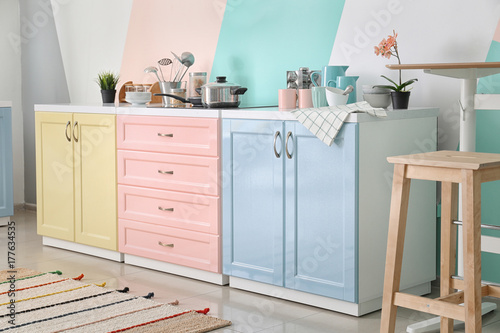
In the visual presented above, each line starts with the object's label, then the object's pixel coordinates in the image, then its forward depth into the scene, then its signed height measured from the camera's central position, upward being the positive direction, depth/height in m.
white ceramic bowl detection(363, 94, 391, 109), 3.19 +0.17
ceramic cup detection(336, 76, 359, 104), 3.34 +0.27
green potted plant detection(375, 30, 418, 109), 3.14 +0.25
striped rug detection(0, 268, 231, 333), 2.79 -0.74
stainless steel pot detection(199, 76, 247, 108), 3.60 +0.22
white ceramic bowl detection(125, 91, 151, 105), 3.96 +0.23
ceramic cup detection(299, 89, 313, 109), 3.38 +0.19
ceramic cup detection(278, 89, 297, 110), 3.41 +0.19
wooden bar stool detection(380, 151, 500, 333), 2.28 -0.33
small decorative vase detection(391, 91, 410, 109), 3.14 +0.17
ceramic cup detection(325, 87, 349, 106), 3.21 +0.18
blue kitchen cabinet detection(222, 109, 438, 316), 2.91 -0.32
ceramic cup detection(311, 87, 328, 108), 3.27 +0.19
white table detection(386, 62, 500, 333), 2.70 +0.14
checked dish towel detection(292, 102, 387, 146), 2.88 +0.08
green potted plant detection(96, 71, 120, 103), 4.46 +0.33
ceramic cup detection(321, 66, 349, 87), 3.40 +0.31
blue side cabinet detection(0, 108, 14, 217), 4.91 -0.18
